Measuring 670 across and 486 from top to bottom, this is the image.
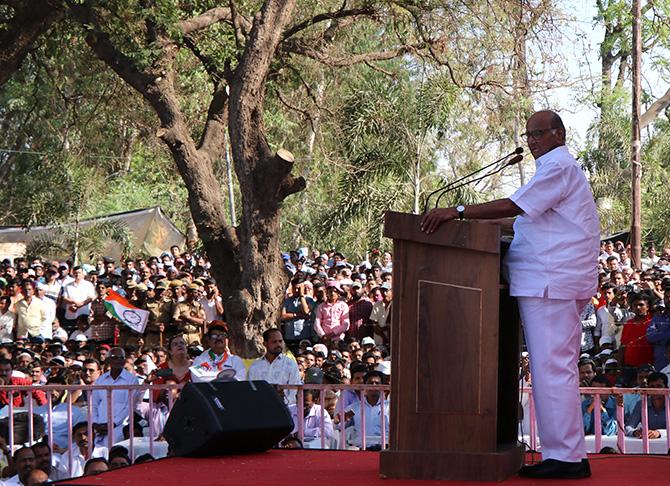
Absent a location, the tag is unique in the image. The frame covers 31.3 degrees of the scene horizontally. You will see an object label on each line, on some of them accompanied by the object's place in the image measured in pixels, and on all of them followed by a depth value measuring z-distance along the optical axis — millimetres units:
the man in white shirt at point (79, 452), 8992
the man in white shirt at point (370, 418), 8789
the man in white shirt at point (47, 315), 17266
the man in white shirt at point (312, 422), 8742
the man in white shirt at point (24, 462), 8695
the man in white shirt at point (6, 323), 17172
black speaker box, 6082
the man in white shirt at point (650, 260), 21681
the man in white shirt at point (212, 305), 17047
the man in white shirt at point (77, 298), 18406
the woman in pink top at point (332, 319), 15945
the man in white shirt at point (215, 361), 9977
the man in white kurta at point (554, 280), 5086
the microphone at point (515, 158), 5164
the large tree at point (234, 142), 13391
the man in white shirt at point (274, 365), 10109
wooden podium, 5012
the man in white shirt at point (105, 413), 9109
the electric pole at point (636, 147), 20359
